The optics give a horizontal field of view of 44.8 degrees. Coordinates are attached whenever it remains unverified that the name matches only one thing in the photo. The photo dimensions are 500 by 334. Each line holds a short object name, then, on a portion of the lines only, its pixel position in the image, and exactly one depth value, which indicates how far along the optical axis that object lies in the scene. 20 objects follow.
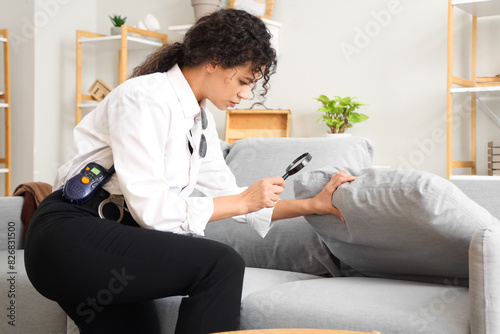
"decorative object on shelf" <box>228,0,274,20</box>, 3.66
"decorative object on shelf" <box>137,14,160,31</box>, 3.96
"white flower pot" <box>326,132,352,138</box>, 3.22
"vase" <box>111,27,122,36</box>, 3.98
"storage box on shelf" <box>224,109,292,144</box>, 3.56
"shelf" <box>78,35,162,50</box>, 3.94
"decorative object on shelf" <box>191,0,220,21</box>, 3.67
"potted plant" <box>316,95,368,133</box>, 3.22
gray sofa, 1.19
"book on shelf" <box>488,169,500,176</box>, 2.89
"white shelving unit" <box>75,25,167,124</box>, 3.90
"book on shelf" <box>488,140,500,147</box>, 2.91
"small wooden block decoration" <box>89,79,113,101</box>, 4.15
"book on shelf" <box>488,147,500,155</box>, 2.90
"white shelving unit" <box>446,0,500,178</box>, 2.93
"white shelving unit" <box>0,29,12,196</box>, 3.98
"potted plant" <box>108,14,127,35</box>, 3.99
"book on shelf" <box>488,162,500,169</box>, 2.90
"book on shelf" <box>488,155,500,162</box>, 2.90
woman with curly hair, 1.25
